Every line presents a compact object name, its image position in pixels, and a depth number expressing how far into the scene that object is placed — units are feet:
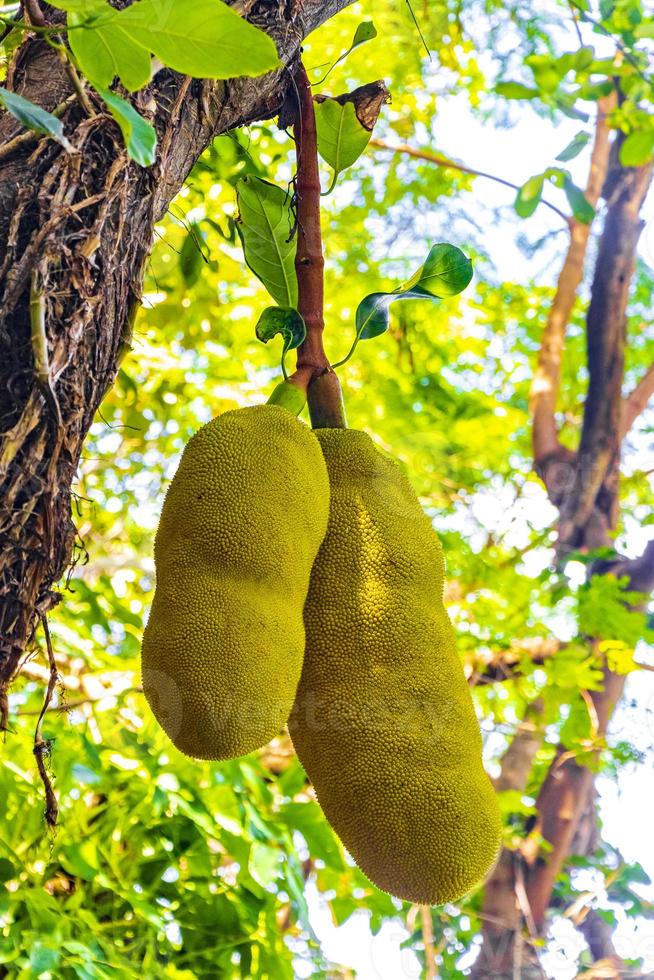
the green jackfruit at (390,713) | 6.54
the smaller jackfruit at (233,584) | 6.32
